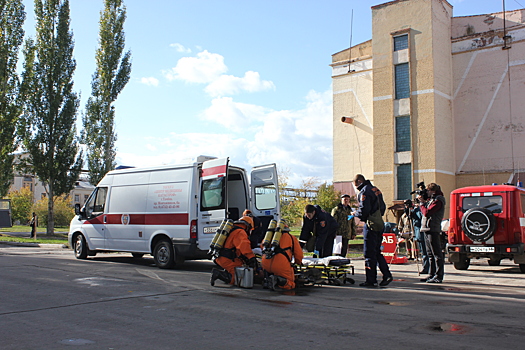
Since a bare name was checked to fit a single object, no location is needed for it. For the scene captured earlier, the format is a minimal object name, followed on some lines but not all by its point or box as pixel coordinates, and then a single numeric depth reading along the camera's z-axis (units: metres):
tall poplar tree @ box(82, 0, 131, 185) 34.78
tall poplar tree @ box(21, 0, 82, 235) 32.59
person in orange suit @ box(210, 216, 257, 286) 8.95
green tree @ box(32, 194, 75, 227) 51.00
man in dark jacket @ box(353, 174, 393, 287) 9.09
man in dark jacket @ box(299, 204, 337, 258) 10.41
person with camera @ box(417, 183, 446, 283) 9.73
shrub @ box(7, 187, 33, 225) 60.41
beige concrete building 29.41
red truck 11.84
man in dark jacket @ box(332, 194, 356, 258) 11.96
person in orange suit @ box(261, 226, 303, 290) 8.44
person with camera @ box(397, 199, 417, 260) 15.01
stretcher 8.85
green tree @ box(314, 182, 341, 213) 33.28
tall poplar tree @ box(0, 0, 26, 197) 32.22
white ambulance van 11.52
